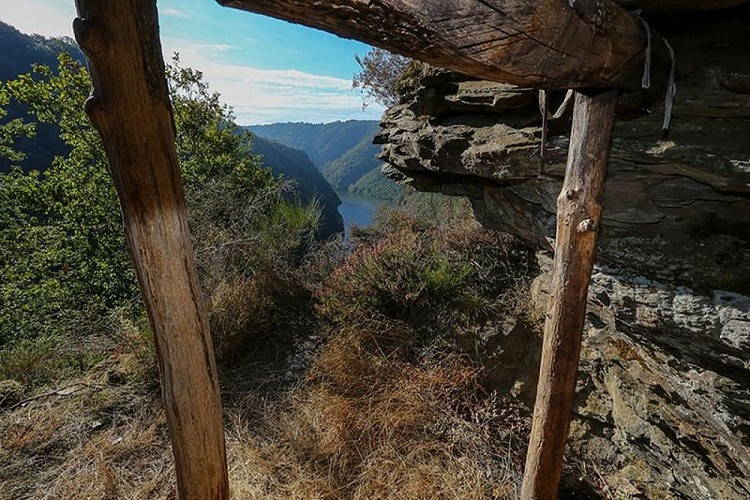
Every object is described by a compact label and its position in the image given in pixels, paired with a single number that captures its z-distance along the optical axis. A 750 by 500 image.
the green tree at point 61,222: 7.15
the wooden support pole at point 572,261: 1.32
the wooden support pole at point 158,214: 1.00
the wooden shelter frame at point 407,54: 0.88
